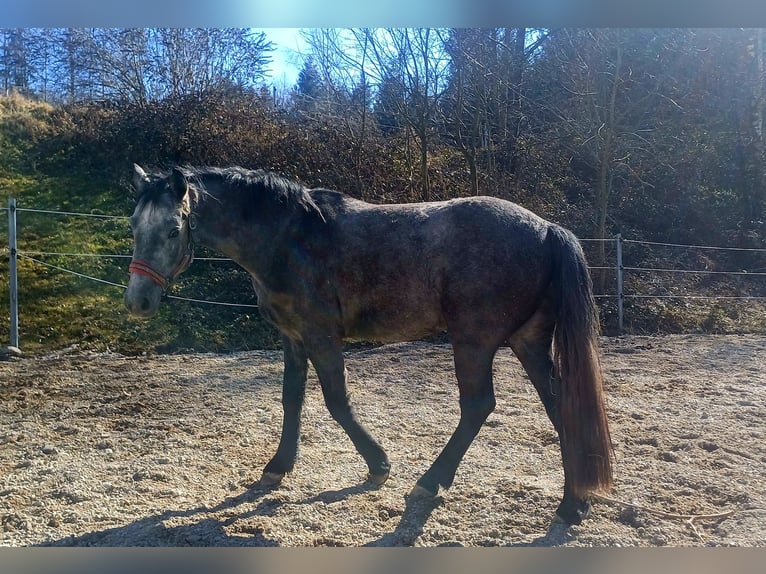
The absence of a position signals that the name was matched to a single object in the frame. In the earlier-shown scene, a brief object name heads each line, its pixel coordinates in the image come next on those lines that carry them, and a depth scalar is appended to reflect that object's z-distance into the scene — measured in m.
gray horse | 2.80
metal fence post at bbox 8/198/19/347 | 6.35
